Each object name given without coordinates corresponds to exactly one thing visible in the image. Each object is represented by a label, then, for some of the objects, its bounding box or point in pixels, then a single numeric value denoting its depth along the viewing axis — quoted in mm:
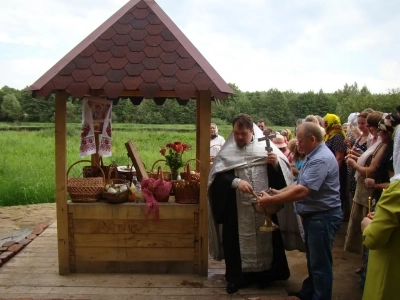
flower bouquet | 5066
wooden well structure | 4418
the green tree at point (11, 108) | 41500
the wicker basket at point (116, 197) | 4613
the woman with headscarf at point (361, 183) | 4504
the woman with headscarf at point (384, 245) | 2777
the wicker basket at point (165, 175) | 5570
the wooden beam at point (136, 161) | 5336
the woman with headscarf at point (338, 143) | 6043
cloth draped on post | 5067
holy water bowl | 4016
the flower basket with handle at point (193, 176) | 4955
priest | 4359
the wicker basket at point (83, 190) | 4641
